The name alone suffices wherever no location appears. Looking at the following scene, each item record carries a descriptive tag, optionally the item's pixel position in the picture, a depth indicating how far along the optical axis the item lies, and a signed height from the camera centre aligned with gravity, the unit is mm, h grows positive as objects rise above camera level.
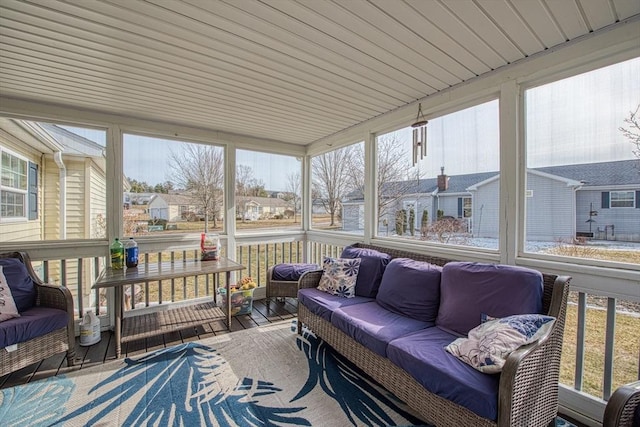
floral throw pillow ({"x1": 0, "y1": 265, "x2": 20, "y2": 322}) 2307 -753
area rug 1935 -1388
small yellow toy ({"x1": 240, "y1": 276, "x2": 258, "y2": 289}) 3864 -976
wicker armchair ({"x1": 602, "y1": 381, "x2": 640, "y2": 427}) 1278 -889
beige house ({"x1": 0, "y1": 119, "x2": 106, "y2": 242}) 2945 +318
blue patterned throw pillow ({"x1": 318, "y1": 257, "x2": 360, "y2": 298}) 2996 -698
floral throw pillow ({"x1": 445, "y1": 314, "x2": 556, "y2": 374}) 1541 -720
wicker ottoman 3918 -946
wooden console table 2740 -1136
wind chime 3016 +837
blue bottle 3219 -481
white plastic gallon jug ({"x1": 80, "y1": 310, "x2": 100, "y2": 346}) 2975 -1230
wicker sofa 1413 -1010
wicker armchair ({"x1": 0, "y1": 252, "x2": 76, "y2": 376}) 2234 -1082
